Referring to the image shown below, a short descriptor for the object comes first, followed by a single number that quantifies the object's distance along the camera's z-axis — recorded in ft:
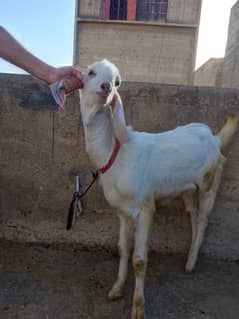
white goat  4.96
